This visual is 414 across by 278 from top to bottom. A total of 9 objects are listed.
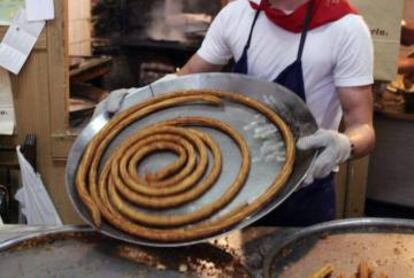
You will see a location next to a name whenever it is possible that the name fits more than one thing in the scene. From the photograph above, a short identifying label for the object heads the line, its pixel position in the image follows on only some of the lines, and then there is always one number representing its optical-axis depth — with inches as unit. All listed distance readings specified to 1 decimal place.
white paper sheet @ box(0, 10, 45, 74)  102.3
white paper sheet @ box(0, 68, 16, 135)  105.1
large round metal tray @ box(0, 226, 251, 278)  52.9
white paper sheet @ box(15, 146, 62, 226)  104.2
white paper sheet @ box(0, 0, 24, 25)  101.9
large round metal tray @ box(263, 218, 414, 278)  55.0
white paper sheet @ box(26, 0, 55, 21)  101.3
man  64.7
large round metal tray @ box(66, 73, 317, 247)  53.4
